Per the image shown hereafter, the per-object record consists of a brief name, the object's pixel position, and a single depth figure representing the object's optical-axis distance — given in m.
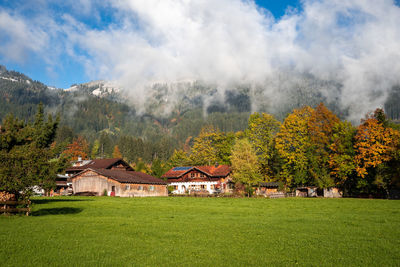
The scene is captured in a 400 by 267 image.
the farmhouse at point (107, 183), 58.66
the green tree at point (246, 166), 58.21
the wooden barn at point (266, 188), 64.94
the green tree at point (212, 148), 92.44
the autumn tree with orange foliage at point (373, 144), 51.12
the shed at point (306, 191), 63.34
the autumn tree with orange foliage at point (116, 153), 138.75
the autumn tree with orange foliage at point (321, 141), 57.93
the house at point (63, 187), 66.81
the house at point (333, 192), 60.52
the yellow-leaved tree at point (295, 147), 60.16
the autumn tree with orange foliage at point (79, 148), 122.15
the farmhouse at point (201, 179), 77.94
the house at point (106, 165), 74.71
